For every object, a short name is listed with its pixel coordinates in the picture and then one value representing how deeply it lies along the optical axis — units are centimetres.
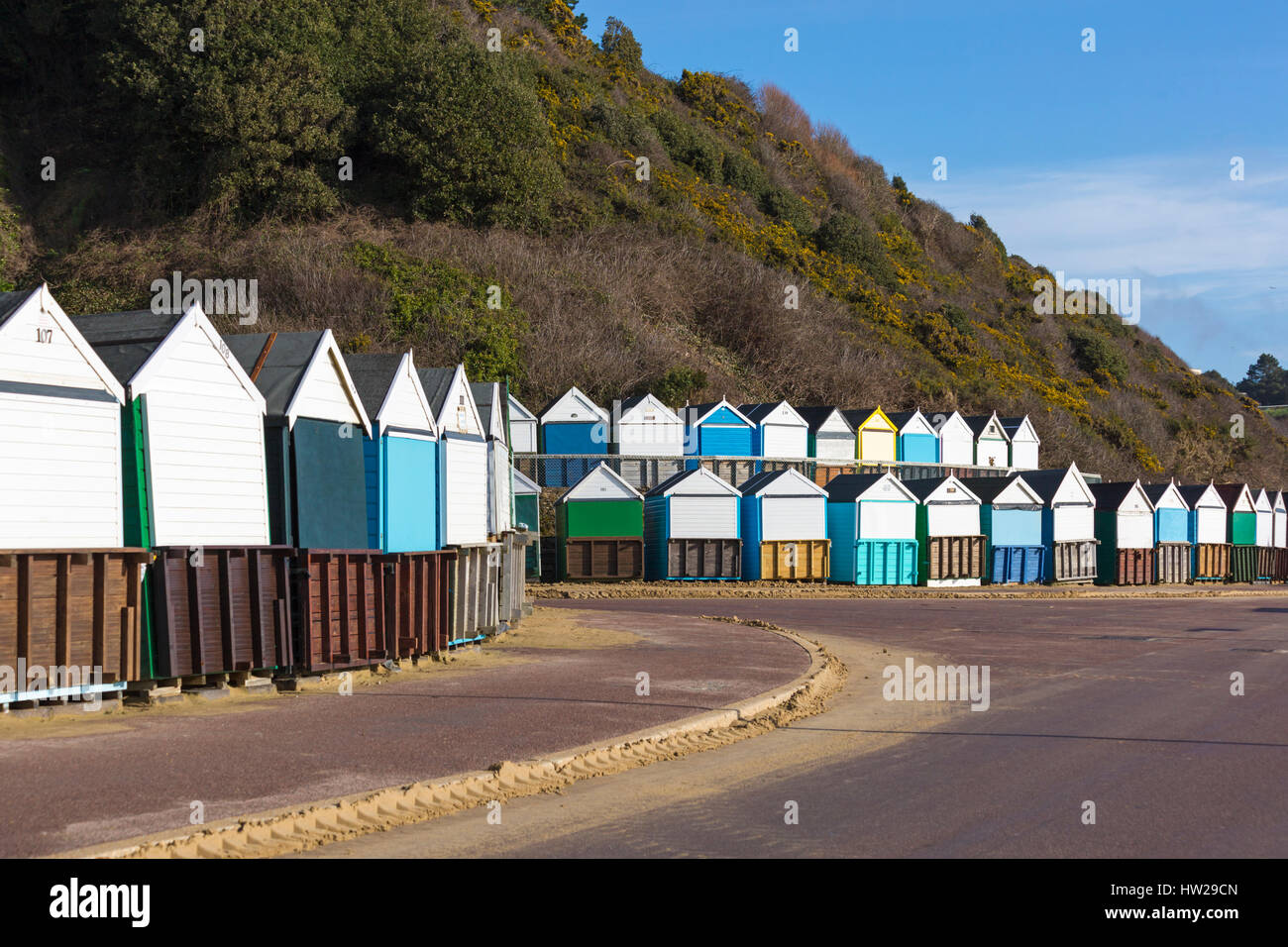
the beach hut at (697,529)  3975
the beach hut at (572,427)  4825
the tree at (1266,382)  16825
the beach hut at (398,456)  1634
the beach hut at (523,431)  4769
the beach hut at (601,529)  3862
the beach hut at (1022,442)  6397
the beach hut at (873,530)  4081
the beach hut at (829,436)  5200
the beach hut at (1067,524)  4603
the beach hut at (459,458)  1842
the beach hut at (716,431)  4875
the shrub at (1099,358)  9644
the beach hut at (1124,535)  4903
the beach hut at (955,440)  5831
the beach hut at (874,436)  5406
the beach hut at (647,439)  4653
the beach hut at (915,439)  5616
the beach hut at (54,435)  1180
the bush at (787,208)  8744
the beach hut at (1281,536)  5941
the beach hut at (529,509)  3944
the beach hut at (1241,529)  5584
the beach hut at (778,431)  4959
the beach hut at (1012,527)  4425
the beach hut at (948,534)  4234
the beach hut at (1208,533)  5294
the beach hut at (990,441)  6125
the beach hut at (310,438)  1490
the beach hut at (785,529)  4006
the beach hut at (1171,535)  5100
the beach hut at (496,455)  2245
